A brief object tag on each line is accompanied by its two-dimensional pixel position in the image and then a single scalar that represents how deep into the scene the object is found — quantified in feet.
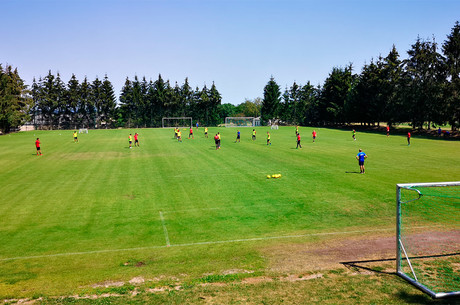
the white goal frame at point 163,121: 360.56
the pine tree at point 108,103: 371.56
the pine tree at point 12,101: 251.60
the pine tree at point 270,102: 377.09
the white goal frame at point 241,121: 345.31
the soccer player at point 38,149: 132.77
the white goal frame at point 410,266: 29.22
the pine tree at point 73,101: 366.49
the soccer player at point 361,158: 86.69
